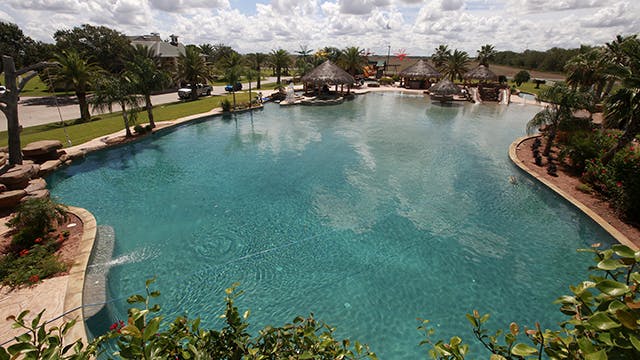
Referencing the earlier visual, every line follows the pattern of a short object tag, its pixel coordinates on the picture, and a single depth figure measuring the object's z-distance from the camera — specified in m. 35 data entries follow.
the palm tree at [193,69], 36.62
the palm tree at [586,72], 25.70
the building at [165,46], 48.59
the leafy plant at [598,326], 1.49
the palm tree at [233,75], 29.05
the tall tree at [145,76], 20.38
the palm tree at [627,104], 12.19
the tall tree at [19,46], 48.03
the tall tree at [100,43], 44.53
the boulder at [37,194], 11.23
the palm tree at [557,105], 15.98
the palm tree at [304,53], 58.47
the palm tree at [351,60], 50.12
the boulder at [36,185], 12.33
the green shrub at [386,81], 52.41
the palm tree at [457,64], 43.56
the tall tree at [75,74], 24.12
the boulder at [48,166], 15.26
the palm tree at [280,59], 49.16
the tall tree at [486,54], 46.62
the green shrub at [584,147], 14.74
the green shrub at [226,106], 29.11
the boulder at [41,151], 15.97
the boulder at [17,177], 12.20
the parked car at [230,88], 45.47
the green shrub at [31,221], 9.38
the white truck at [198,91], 38.31
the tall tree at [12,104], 13.62
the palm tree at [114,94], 18.56
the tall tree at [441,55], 51.56
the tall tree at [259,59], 50.33
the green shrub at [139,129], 21.42
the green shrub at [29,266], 7.96
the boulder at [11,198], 11.32
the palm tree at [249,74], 33.44
